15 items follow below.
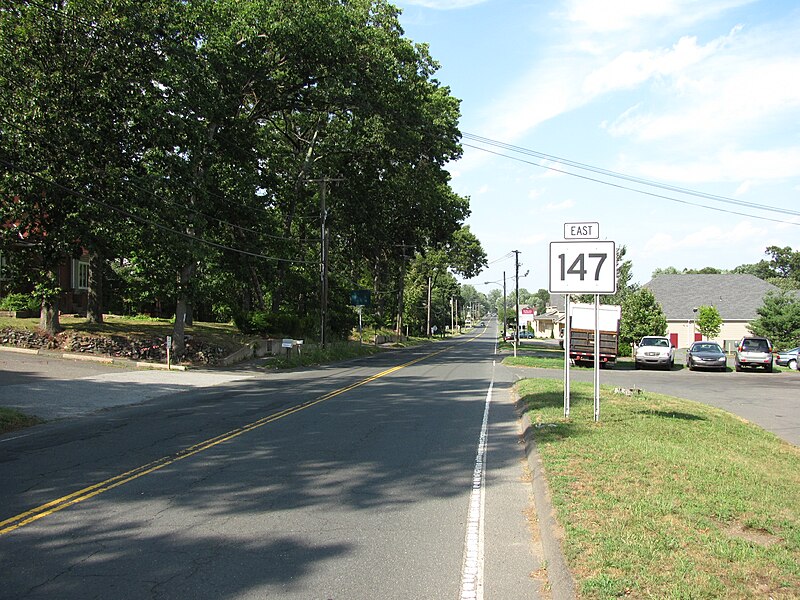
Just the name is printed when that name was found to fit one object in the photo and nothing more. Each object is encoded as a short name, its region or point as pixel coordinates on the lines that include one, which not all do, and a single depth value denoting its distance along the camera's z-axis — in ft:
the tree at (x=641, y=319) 131.64
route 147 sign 33.71
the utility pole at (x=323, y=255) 117.08
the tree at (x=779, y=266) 363.93
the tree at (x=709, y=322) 159.84
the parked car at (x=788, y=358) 116.25
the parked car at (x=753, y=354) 100.07
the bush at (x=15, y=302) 99.58
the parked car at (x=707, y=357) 101.81
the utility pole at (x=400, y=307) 221.05
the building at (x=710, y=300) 188.44
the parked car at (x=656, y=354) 103.45
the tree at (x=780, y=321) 138.92
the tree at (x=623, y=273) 216.74
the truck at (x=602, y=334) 105.91
